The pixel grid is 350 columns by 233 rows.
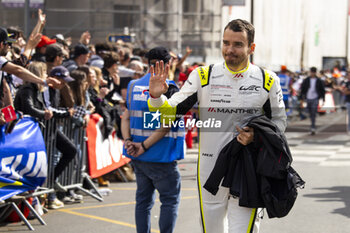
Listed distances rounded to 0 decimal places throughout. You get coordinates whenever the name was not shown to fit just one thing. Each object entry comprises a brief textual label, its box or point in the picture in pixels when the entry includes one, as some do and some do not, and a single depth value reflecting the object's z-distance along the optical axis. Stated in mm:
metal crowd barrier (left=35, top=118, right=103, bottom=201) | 14574
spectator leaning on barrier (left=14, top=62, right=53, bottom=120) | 13941
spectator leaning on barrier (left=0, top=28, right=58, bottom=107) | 12813
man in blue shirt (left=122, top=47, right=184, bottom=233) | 10480
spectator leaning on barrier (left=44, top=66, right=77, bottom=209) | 14877
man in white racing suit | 8182
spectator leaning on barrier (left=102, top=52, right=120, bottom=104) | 19735
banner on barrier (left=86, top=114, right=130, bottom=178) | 17189
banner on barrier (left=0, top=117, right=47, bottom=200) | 12689
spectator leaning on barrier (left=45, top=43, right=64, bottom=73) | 16047
